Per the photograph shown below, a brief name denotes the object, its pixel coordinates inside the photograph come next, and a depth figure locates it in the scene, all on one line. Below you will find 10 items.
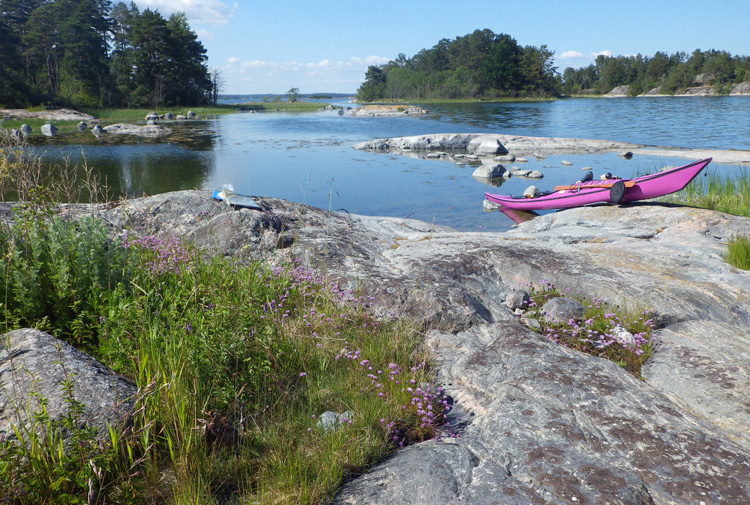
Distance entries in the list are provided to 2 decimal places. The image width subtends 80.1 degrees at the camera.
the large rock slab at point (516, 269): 3.47
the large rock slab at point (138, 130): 39.56
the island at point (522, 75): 114.62
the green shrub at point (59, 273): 3.02
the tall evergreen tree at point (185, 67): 76.81
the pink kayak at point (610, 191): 11.59
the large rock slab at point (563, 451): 2.24
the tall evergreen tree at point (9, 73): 50.31
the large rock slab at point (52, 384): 2.20
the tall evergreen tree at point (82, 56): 61.91
